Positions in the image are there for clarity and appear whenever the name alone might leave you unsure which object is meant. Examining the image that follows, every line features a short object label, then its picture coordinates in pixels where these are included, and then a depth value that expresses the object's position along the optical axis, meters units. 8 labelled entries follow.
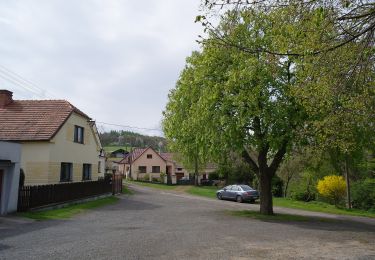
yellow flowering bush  34.94
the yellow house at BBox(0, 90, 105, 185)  26.77
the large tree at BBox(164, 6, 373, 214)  19.41
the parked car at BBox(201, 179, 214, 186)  72.14
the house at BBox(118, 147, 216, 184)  79.12
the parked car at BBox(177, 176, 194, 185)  71.86
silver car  37.08
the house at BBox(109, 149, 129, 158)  108.01
